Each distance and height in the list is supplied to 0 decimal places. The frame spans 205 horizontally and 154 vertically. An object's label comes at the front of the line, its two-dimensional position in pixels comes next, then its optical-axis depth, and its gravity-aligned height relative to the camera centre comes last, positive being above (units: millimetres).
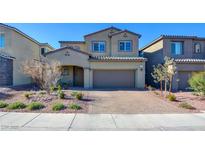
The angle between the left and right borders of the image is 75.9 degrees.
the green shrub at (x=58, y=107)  6824 -1602
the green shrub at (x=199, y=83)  9596 -496
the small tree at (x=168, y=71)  10739 +437
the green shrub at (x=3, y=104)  7046 -1530
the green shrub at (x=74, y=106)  6971 -1609
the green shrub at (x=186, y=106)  7442 -1714
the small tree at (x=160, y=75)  10695 +106
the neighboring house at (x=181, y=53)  13853 +2708
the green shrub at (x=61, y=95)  8515 -1228
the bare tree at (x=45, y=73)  9396 +244
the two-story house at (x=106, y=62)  14224 +1561
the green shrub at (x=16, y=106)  6881 -1559
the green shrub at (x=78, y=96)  8463 -1267
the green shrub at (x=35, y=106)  6868 -1565
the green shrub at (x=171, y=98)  9048 -1499
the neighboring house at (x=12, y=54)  12729 +2336
